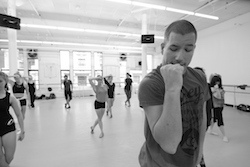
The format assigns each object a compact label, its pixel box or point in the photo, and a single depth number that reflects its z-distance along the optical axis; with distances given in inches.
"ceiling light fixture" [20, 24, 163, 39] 274.0
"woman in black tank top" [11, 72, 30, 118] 167.8
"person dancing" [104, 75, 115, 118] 225.4
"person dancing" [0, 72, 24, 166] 74.9
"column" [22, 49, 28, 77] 475.6
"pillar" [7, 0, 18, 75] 199.9
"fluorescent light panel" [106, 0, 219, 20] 192.1
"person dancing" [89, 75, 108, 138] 152.4
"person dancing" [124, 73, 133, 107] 310.9
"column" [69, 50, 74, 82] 528.4
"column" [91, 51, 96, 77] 550.1
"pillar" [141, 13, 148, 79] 280.8
